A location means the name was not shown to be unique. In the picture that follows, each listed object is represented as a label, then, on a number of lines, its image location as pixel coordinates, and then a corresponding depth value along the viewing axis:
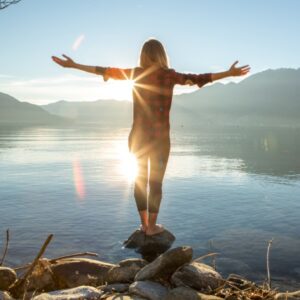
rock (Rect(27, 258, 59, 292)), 4.83
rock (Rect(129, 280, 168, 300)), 4.25
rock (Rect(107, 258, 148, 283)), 5.11
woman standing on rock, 6.21
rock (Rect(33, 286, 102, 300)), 4.10
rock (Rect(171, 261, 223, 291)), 4.62
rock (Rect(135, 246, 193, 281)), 4.75
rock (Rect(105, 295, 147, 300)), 4.27
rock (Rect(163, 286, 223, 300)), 4.22
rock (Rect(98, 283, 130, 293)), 4.68
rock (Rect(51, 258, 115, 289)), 5.15
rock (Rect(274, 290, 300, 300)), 4.14
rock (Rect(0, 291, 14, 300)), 4.09
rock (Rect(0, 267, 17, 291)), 4.72
